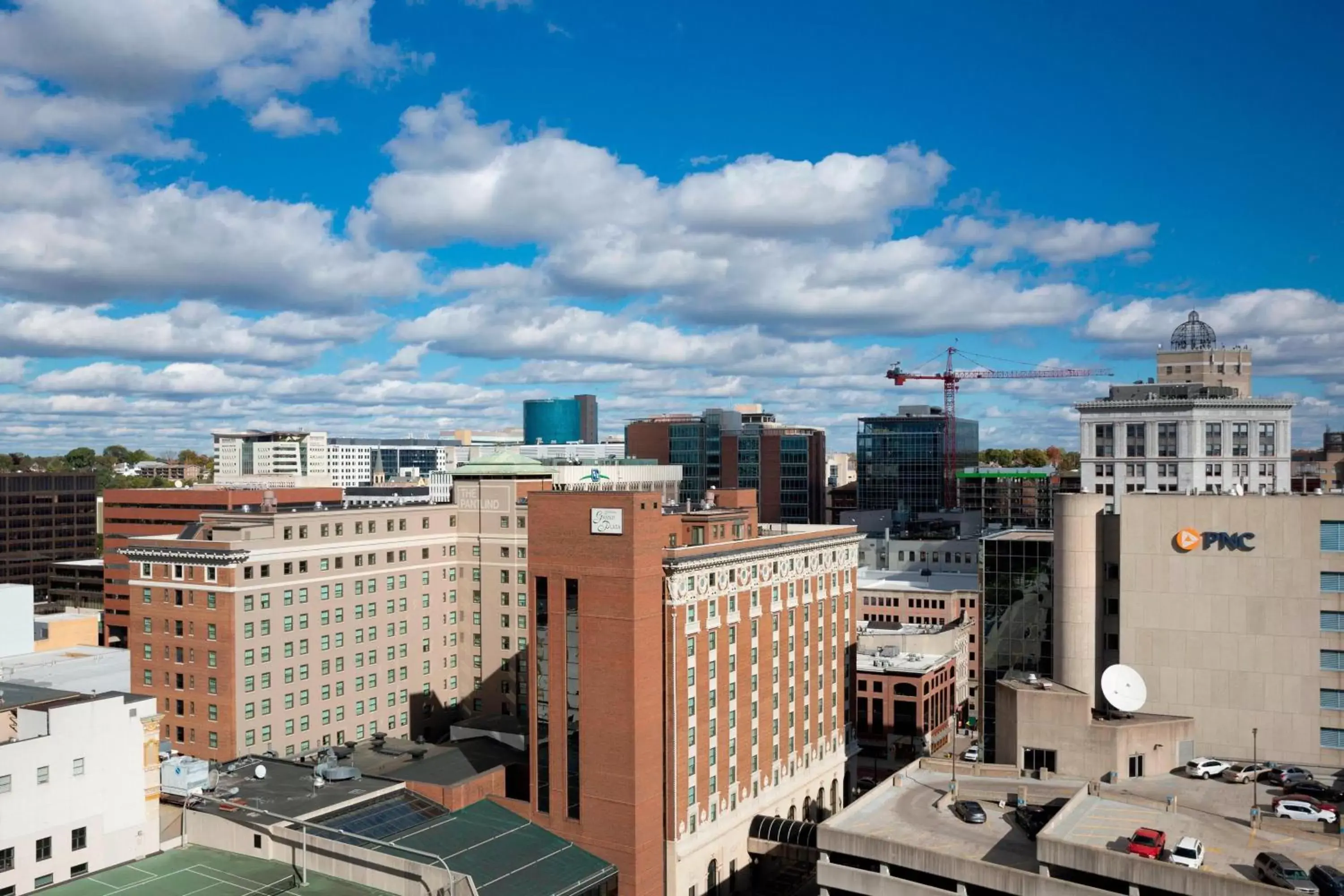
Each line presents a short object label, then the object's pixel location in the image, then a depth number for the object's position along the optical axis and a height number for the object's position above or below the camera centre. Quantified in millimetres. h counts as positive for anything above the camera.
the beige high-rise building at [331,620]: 97625 -17216
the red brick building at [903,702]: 136375 -33294
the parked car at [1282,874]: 50281 -20771
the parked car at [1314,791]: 65000 -21456
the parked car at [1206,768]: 70125 -21419
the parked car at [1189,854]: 53875 -20872
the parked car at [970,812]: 64688 -22506
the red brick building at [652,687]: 80750 -19438
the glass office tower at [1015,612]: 82500 -12915
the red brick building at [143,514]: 179375 -10489
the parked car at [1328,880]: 49875 -20828
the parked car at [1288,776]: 67250 -21100
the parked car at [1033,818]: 62438 -22207
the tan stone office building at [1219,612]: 71375 -11644
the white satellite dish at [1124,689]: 72688 -16640
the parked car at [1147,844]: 55156 -20870
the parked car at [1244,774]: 68938 -21415
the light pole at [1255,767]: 63562 -20562
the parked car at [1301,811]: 60469 -21075
